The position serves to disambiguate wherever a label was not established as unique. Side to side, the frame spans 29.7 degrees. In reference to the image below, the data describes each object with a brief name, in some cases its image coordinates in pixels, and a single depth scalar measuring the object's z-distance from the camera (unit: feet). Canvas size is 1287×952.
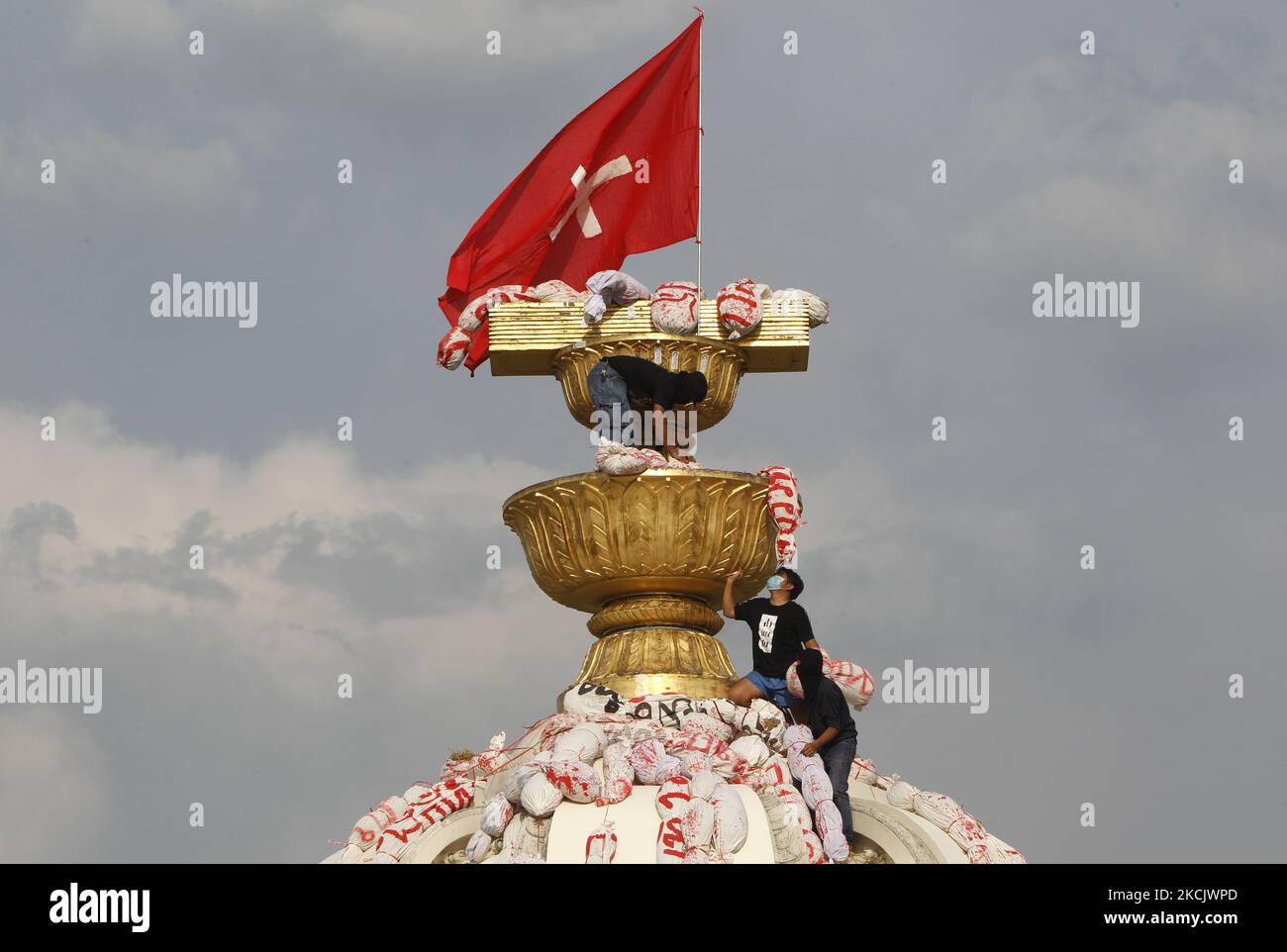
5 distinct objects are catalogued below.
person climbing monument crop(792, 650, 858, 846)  68.23
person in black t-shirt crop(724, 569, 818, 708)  70.54
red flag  80.38
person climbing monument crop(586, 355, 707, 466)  74.43
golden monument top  76.13
